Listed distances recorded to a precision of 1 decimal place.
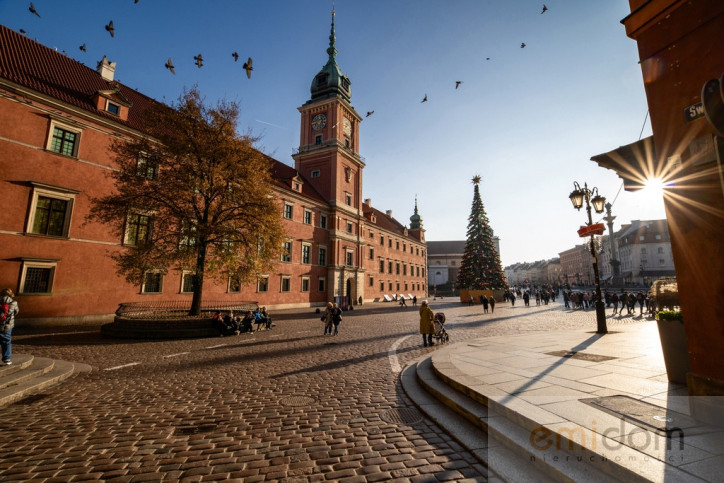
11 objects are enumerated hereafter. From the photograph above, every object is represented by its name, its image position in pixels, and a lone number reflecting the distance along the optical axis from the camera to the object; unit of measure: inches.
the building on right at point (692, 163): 148.6
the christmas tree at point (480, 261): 1566.2
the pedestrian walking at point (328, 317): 566.9
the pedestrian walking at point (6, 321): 292.2
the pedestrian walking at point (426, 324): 445.1
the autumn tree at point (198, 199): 616.4
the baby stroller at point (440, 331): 467.2
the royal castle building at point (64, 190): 615.5
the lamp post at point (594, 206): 469.1
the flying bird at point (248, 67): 495.2
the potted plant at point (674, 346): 201.7
